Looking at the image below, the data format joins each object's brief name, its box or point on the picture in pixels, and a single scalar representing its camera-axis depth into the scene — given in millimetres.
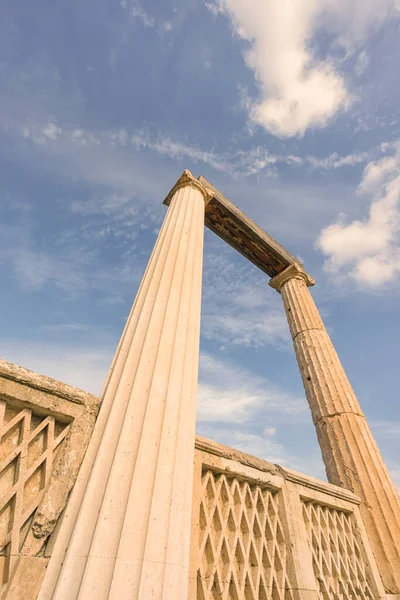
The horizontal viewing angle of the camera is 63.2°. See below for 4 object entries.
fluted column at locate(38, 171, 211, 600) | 1933
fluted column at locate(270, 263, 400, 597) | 5105
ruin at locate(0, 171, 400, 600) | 2014
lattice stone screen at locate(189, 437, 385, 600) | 3141
